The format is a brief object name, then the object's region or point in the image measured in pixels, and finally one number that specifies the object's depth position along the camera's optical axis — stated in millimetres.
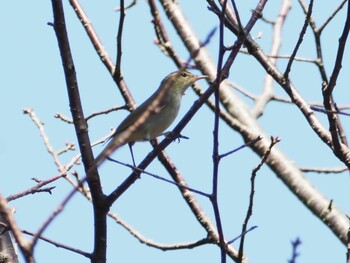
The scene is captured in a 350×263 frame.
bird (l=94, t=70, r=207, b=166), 10414
